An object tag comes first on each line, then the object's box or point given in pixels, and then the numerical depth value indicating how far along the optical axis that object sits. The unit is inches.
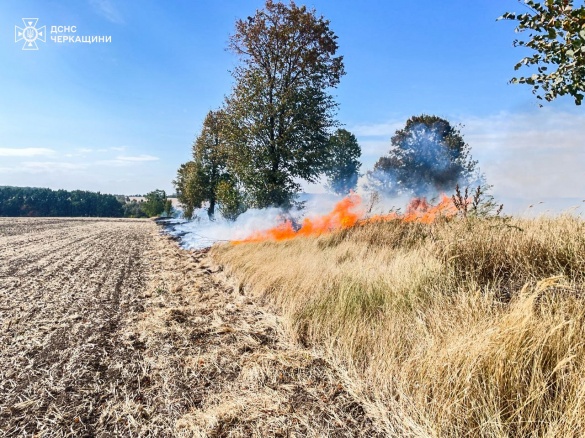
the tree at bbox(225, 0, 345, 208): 622.1
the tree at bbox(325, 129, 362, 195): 1586.0
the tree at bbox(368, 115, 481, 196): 1274.6
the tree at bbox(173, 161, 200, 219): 1236.5
